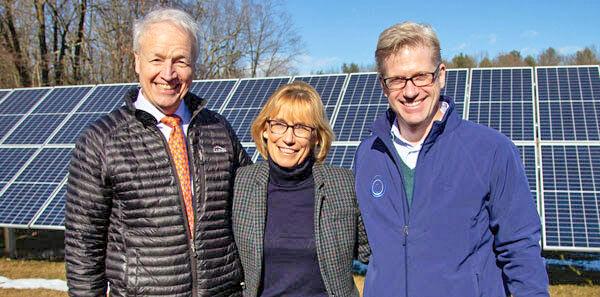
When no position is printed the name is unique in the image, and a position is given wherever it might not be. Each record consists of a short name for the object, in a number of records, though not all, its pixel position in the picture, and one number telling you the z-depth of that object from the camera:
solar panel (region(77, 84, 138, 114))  10.55
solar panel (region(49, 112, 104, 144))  9.73
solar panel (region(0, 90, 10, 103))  12.05
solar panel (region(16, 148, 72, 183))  8.83
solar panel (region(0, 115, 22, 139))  10.47
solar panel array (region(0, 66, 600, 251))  7.06
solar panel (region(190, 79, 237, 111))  10.22
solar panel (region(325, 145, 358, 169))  7.93
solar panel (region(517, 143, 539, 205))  7.20
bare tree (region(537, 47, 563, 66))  44.69
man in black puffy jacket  2.70
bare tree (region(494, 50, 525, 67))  47.79
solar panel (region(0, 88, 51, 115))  11.27
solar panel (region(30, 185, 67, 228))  7.82
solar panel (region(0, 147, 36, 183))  9.20
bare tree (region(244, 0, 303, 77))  34.34
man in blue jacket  2.49
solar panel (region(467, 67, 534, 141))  8.23
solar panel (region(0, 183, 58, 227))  8.08
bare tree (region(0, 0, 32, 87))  22.84
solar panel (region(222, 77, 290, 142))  9.20
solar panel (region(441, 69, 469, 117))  9.02
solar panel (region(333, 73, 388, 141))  8.70
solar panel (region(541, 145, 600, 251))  6.42
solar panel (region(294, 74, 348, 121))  9.62
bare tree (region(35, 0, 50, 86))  23.67
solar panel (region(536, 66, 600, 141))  7.98
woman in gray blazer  2.91
